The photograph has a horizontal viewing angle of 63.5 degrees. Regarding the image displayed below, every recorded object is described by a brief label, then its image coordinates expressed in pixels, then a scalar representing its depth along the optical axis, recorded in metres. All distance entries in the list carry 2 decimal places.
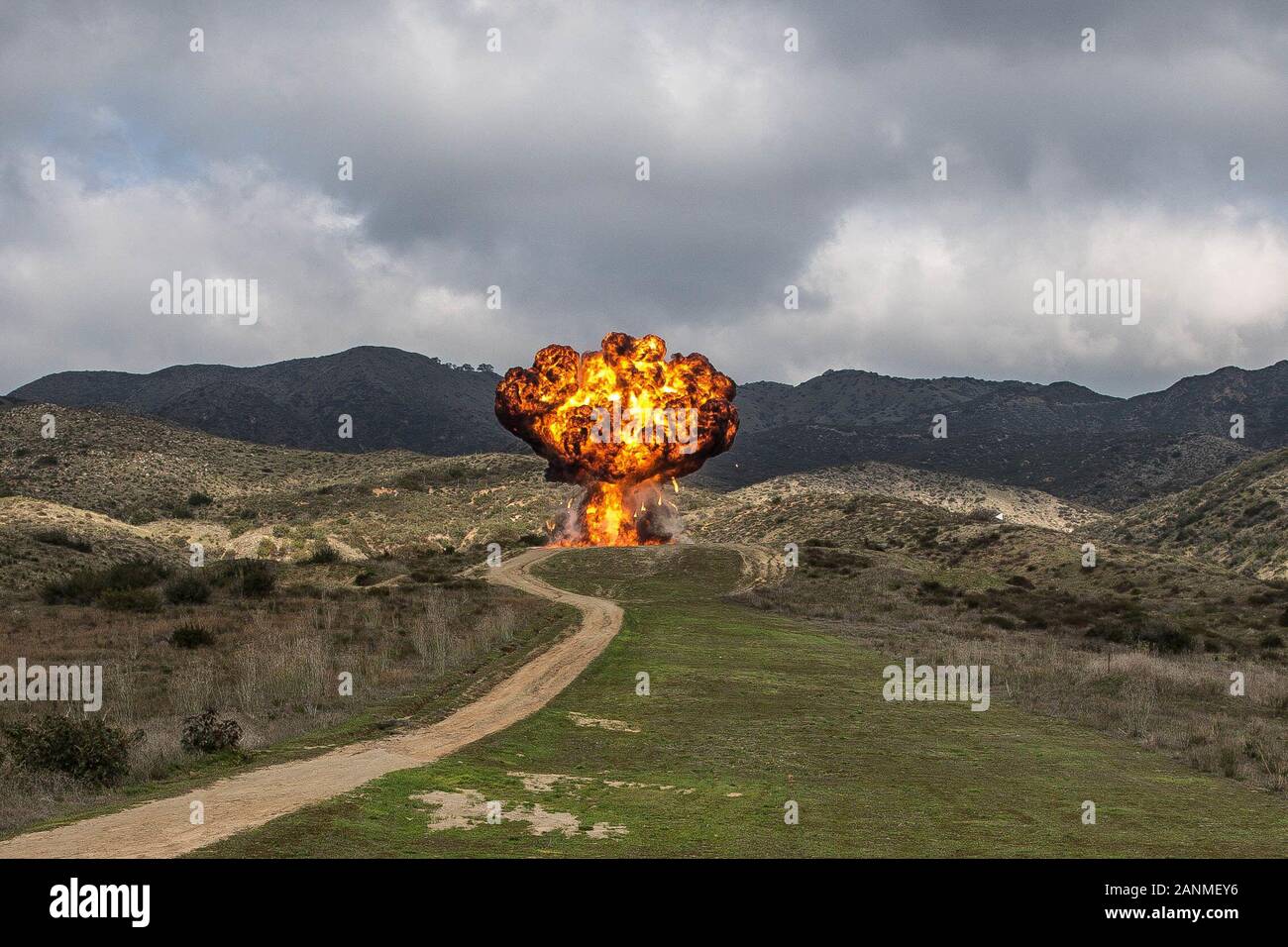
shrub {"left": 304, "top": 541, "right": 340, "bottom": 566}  78.25
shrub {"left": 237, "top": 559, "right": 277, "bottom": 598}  49.56
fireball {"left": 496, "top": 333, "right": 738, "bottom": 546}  76.94
